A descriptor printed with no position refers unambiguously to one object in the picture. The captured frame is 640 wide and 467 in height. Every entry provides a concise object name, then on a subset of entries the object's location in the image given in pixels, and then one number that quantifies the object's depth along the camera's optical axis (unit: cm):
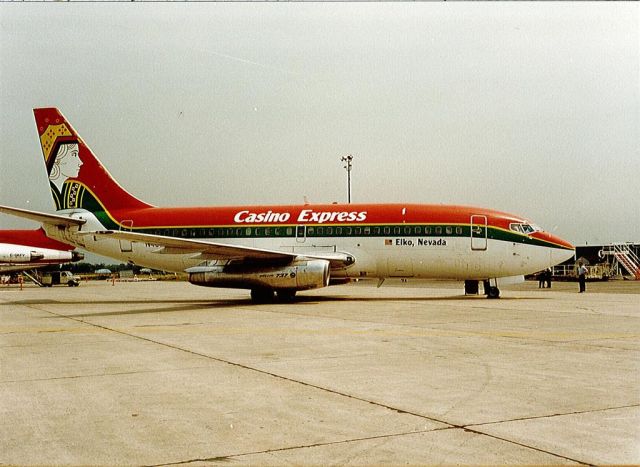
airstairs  4644
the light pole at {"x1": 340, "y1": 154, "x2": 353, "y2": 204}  4781
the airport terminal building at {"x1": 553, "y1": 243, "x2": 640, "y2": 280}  4600
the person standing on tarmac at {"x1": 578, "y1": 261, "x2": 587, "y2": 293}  2750
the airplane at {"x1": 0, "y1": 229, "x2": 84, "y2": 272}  4281
